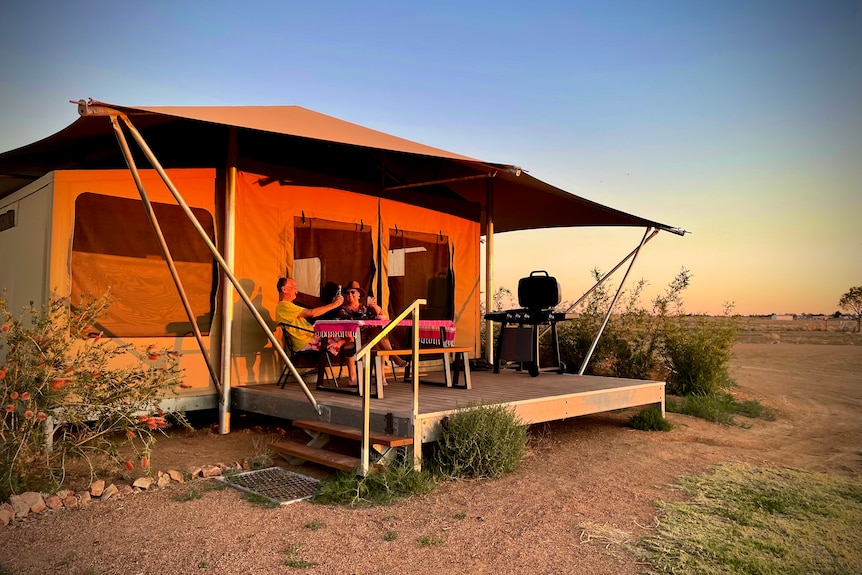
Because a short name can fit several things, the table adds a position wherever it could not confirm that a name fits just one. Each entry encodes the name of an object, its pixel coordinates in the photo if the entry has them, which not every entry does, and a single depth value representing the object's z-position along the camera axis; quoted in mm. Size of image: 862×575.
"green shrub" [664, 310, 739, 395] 8023
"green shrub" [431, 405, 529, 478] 3939
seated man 5059
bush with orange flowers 3365
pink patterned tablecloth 4675
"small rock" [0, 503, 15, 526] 3020
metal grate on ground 3533
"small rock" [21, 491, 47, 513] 3193
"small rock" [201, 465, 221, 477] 3938
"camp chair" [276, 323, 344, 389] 5016
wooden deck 3971
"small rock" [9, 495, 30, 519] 3122
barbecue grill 6051
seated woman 5252
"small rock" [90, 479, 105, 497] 3457
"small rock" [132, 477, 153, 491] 3639
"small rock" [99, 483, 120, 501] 3457
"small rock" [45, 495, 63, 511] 3270
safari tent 4566
